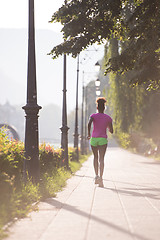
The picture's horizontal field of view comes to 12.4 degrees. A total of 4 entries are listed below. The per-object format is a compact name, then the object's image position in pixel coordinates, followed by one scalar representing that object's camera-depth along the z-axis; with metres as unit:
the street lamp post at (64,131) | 29.87
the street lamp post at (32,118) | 16.45
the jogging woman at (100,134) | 17.96
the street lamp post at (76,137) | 57.64
